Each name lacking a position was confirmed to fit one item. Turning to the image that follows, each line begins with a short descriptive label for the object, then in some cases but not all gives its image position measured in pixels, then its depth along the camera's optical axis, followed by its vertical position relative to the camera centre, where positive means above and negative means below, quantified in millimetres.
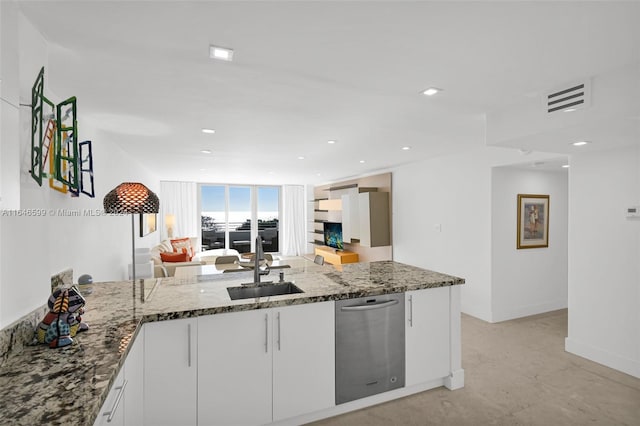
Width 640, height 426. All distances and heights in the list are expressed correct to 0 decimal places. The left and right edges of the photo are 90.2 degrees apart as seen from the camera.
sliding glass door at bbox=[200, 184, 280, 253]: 9445 -114
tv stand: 7375 -1042
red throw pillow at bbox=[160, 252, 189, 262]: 5789 -812
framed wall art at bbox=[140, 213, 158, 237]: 5929 -220
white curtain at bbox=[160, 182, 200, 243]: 8797 +155
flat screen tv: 8078 -607
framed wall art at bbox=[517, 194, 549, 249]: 4395 -131
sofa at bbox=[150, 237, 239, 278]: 4676 -862
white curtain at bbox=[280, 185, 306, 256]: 10102 -283
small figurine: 1396 -477
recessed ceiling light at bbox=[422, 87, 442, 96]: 2224 +856
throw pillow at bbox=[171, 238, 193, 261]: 7071 -774
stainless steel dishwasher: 2221 -965
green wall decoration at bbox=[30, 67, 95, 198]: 1483 +384
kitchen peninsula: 1159 -687
